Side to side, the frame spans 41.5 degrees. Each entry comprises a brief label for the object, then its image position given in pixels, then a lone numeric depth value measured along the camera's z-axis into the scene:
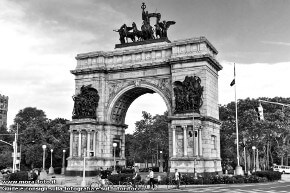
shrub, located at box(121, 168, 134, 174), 45.66
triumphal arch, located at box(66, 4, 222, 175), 41.97
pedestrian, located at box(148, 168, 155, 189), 31.30
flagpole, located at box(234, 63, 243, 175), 41.47
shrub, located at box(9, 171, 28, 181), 37.97
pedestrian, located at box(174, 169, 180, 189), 31.45
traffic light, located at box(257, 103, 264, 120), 28.27
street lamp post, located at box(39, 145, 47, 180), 41.24
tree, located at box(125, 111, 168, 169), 74.89
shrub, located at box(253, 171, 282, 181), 40.41
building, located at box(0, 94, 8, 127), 154.62
